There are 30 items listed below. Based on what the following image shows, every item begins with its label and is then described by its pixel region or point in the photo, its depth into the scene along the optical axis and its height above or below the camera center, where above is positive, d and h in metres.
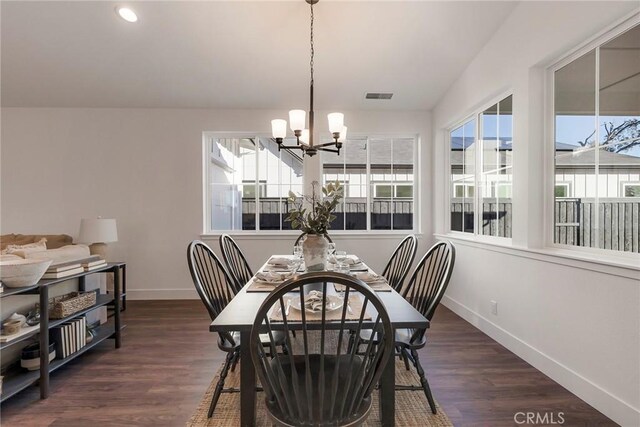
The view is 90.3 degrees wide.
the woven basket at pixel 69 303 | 2.23 -0.69
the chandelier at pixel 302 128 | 2.28 +0.60
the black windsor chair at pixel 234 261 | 2.37 -0.44
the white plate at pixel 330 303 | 1.46 -0.45
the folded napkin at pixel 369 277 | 2.00 -0.44
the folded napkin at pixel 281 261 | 2.49 -0.42
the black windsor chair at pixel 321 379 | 1.11 -0.65
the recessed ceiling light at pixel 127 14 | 2.79 +1.75
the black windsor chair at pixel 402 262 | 2.51 -0.46
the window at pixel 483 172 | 2.95 +0.39
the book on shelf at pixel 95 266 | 2.51 -0.46
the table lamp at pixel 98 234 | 3.56 -0.27
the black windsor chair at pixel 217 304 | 1.75 -0.57
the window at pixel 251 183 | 4.40 +0.37
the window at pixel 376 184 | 4.42 +0.35
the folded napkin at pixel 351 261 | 2.51 -0.42
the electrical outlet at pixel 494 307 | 2.88 -0.90
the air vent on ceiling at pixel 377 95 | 3.91 +1.41
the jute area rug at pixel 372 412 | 1.78 -1.19
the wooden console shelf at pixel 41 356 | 1.88 -0.96
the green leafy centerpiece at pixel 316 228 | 2.02 -0.12
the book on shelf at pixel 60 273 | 2.15 -0.44
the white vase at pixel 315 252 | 2.04 -0.28
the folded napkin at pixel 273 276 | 2.05 -0.45
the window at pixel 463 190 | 3.57 +0.22
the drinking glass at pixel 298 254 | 2.59 -0.37
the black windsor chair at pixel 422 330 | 1.78 -0.68
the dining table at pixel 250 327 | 1.36 -0.50
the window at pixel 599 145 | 1.86 +0.41
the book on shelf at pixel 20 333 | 1.83 -0.74
